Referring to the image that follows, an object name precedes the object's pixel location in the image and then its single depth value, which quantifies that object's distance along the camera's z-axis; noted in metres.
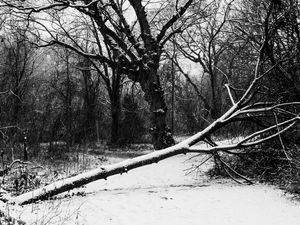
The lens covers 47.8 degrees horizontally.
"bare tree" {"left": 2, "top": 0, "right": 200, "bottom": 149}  15.04
